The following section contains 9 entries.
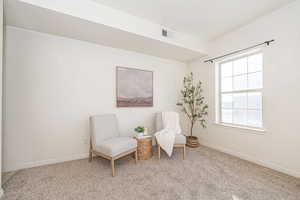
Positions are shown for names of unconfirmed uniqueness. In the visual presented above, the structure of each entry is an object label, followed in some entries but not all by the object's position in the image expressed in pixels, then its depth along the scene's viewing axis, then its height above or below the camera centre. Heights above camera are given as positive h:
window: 2.38 +0.18
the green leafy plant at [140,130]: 2.63 -0.62
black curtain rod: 2.14 +0.94
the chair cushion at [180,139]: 2.54 -0.78
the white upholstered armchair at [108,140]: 2.01 -0.71
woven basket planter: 3.13 -1.03
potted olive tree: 3.24 -0.13
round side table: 2.47 -0.94
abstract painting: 2.86 +0.27
